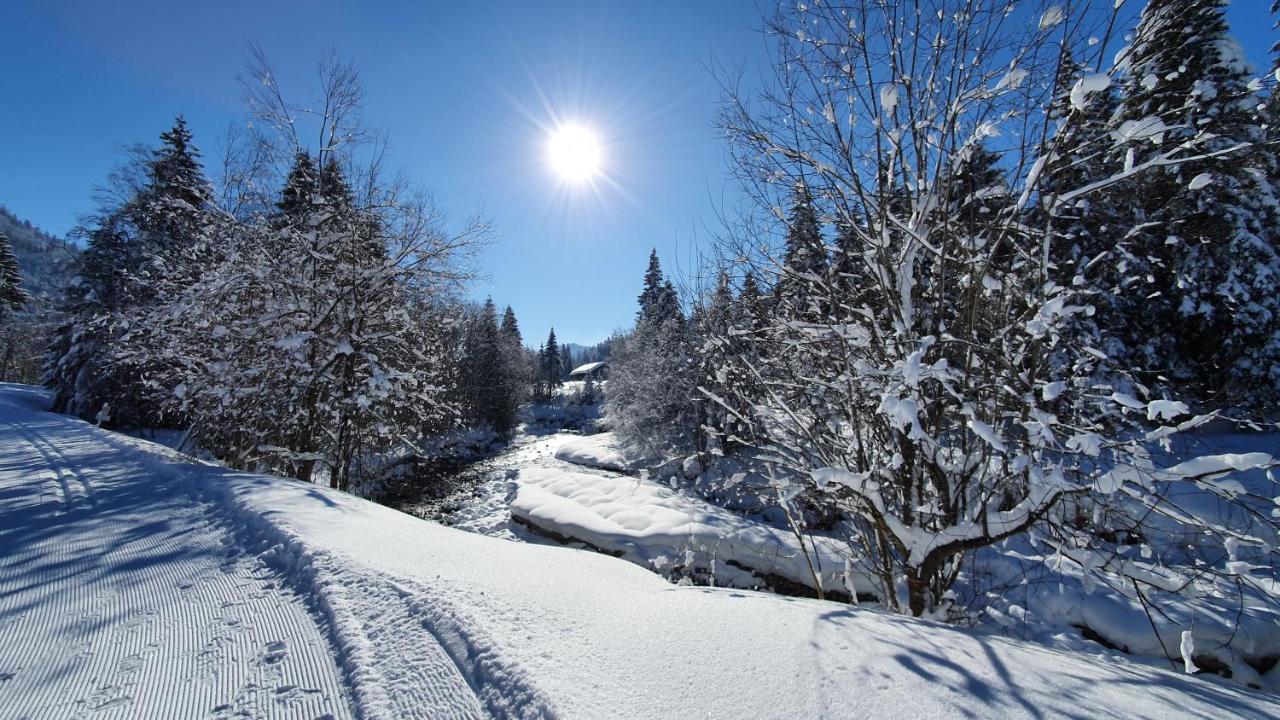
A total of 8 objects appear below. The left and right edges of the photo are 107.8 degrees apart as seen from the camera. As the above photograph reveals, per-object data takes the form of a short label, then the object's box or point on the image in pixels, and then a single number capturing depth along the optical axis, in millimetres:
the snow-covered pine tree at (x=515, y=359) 35406
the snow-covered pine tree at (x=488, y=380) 31656
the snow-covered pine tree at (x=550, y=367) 61688
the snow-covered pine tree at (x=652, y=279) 31181
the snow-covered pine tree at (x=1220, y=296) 12023
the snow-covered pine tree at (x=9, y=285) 27484
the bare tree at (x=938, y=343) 2225
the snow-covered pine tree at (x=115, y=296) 16500
